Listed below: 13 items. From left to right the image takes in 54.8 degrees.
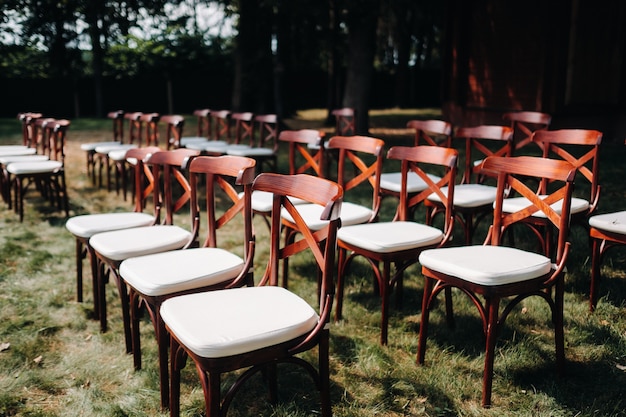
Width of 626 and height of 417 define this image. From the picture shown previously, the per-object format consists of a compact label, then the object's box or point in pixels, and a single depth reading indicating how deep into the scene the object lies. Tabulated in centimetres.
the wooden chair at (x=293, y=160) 413
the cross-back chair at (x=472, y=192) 407
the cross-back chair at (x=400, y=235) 319
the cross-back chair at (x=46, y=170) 599
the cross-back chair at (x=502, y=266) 263
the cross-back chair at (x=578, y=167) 387
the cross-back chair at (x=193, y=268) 258
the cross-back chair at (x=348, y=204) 375
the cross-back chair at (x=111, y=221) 350
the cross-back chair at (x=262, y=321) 207
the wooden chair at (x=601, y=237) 337
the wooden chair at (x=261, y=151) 690
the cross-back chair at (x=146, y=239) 308
